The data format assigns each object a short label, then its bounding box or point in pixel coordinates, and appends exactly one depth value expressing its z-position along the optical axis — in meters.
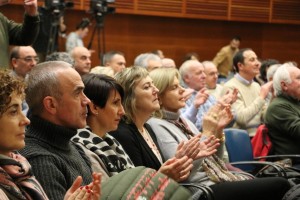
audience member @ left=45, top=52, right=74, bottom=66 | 4.44
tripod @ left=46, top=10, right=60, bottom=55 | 7.12
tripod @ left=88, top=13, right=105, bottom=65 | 7.51
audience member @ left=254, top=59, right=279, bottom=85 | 7.52
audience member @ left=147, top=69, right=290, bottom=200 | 3.15
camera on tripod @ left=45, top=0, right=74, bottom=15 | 6.84
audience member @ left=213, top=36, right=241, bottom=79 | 10.07
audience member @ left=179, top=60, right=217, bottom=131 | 4.82
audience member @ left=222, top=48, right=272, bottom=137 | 4.87
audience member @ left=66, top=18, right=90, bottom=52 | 8.19
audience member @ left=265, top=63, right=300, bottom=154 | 4.20
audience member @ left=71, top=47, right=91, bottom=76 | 5.54
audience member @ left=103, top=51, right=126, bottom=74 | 6.32
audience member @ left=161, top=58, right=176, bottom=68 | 6.14
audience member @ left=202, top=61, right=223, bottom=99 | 5.83
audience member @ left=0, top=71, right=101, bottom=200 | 1.71
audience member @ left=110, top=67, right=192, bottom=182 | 2.93
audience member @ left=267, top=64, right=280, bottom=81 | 6.46
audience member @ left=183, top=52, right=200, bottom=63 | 8.92
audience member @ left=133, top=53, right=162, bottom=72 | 5.75
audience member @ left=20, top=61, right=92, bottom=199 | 2.15
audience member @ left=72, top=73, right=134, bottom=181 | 2.61
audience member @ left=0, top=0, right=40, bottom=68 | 3.11
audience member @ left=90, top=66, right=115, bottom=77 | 4.13
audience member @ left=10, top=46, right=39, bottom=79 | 4.47
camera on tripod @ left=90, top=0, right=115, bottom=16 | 7.39
